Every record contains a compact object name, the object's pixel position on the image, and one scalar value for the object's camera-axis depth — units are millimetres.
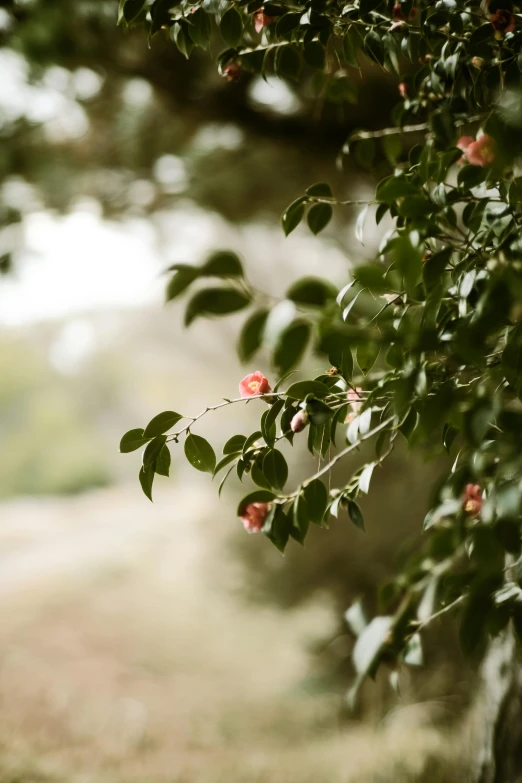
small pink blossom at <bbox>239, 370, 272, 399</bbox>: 2311
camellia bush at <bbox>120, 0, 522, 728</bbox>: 1993
